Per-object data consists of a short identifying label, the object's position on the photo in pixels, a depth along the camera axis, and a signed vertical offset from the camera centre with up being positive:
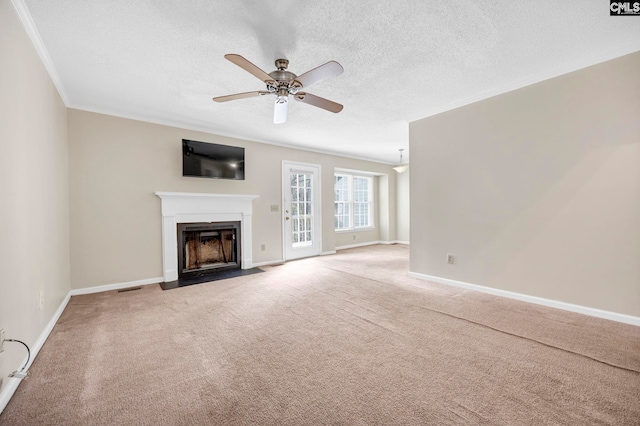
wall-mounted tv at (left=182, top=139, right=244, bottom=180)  4.07 +0.84
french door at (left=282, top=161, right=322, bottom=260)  5.43 -0.03
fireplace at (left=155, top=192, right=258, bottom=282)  3.93 -0.07
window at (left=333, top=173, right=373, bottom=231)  7.11 +0.19
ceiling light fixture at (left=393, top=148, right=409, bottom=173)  6.41 +0.97
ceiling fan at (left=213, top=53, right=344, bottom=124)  1.86 +1.05
